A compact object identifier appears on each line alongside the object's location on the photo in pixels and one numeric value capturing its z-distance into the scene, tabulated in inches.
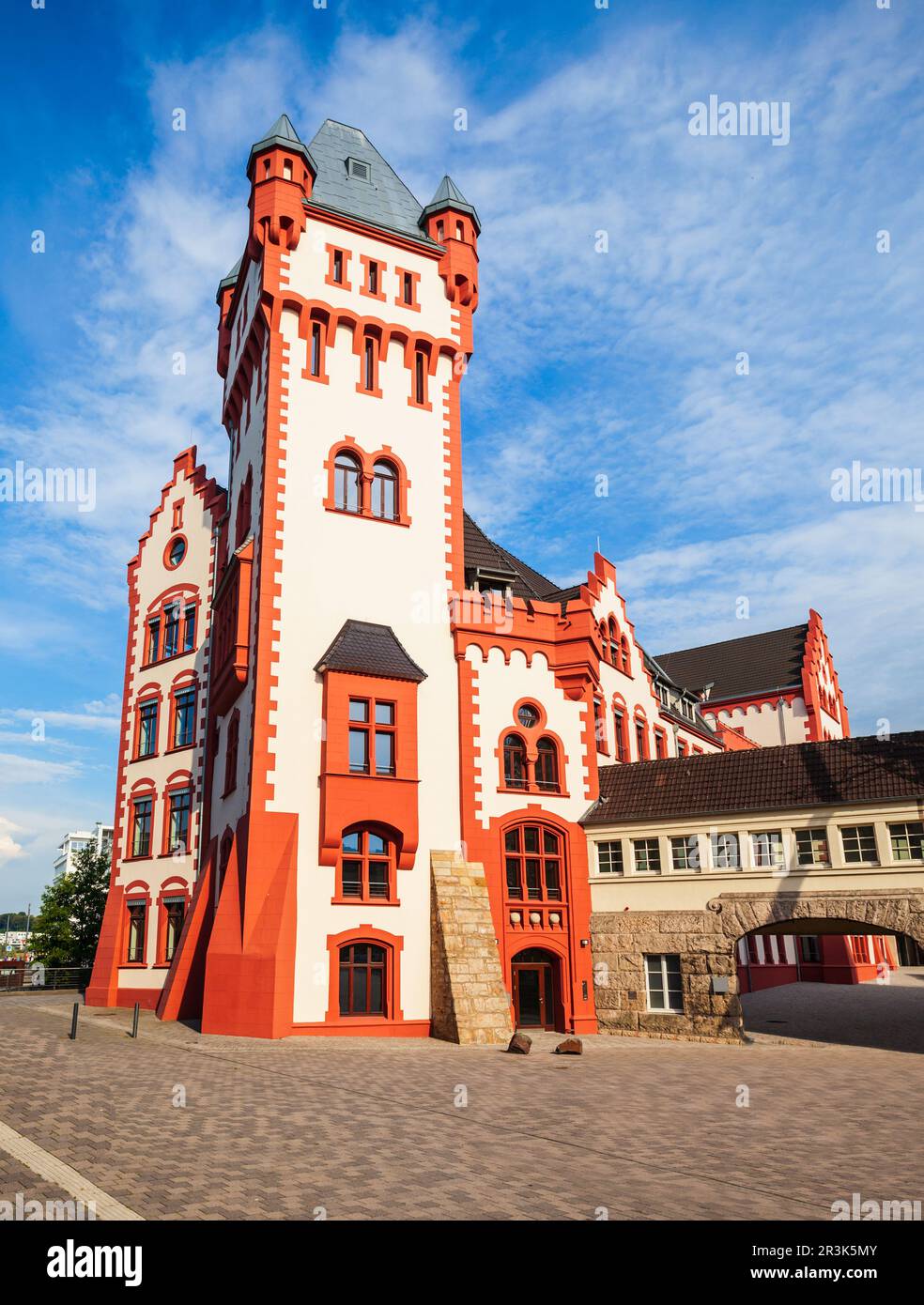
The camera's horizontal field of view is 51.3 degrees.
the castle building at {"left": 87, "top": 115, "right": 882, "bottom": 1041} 983.6
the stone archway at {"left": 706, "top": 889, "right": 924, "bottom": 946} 947.7
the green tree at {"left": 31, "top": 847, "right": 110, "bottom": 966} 1771.7
